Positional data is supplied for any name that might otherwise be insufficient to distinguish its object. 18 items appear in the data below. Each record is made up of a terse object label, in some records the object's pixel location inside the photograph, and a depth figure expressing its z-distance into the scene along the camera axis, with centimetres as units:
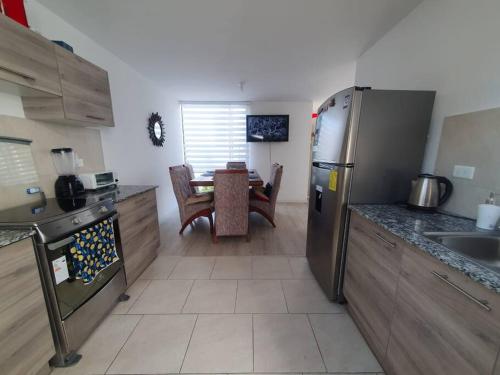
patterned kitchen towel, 117
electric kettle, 123
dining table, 269
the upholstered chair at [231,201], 234
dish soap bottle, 97
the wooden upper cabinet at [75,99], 140
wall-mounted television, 435
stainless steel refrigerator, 130
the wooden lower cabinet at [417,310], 61
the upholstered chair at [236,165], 382
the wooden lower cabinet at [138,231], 167
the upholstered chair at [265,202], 299
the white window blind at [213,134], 448
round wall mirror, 314
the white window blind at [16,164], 127
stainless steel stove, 101
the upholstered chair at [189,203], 270
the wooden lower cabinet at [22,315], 84
